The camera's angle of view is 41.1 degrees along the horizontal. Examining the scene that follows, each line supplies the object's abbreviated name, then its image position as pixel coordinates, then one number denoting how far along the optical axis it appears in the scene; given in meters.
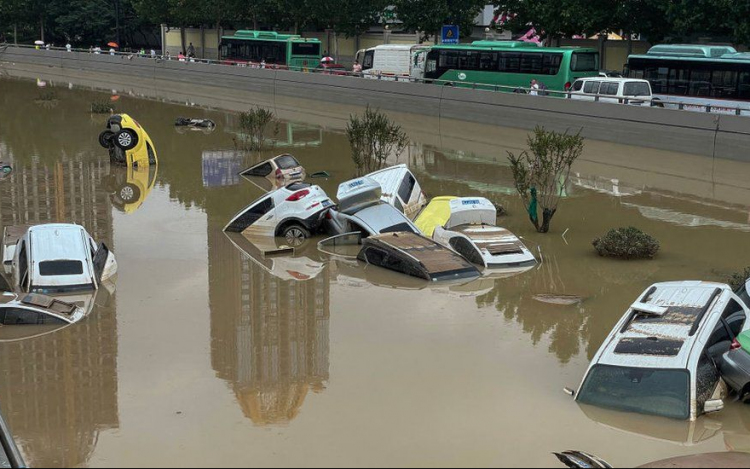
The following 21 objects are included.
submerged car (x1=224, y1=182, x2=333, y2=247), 22.67
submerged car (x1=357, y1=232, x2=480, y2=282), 19.12
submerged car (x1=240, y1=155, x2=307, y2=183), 30.81
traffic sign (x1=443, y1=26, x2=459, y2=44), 53.72
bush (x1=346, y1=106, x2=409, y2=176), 28.56
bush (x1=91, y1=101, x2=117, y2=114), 50.59
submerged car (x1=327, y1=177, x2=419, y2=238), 21.22
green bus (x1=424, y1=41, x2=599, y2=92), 43.97
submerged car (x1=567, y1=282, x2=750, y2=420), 12.52
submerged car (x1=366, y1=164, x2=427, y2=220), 23.41
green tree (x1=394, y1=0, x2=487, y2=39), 60.12
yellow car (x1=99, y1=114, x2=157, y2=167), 33.59
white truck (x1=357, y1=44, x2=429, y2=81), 53.44
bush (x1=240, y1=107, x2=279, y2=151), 37.34
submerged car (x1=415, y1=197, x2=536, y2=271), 20.20
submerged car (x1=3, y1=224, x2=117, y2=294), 18.23
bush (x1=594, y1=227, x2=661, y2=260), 20.95
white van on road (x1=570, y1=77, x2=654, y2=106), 38.53
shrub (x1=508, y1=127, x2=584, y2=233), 22.95
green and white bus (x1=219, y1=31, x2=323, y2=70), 61.84
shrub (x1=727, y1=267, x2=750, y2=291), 17.84
